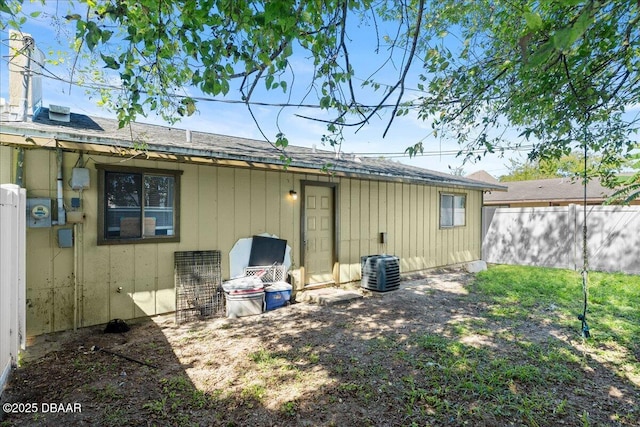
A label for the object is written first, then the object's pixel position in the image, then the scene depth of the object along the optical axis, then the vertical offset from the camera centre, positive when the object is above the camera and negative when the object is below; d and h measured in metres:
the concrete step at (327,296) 6.02 -1.62
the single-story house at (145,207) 4.06 +0.08
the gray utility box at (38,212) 3.92 -0.01
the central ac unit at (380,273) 6.70 -1.28
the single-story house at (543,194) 14.31 +0.89
